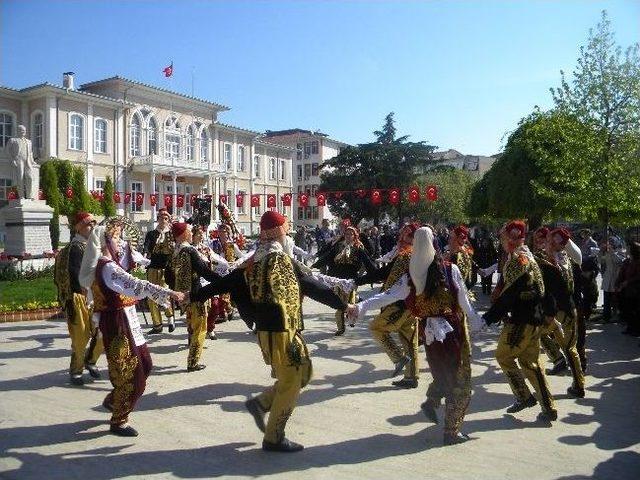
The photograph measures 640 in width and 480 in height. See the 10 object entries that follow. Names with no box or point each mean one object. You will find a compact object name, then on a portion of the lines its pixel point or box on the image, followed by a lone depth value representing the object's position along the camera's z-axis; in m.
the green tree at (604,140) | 11.38
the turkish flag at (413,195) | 20.23
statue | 16.98
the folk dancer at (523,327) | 5.35
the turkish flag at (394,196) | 21.77
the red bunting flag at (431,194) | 20.90
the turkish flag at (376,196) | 22.74
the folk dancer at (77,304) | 6.77
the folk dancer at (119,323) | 5.01
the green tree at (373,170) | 49.09
